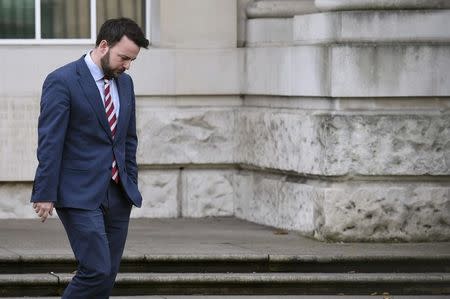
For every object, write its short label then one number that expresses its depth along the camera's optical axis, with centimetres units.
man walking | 1111
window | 1985
